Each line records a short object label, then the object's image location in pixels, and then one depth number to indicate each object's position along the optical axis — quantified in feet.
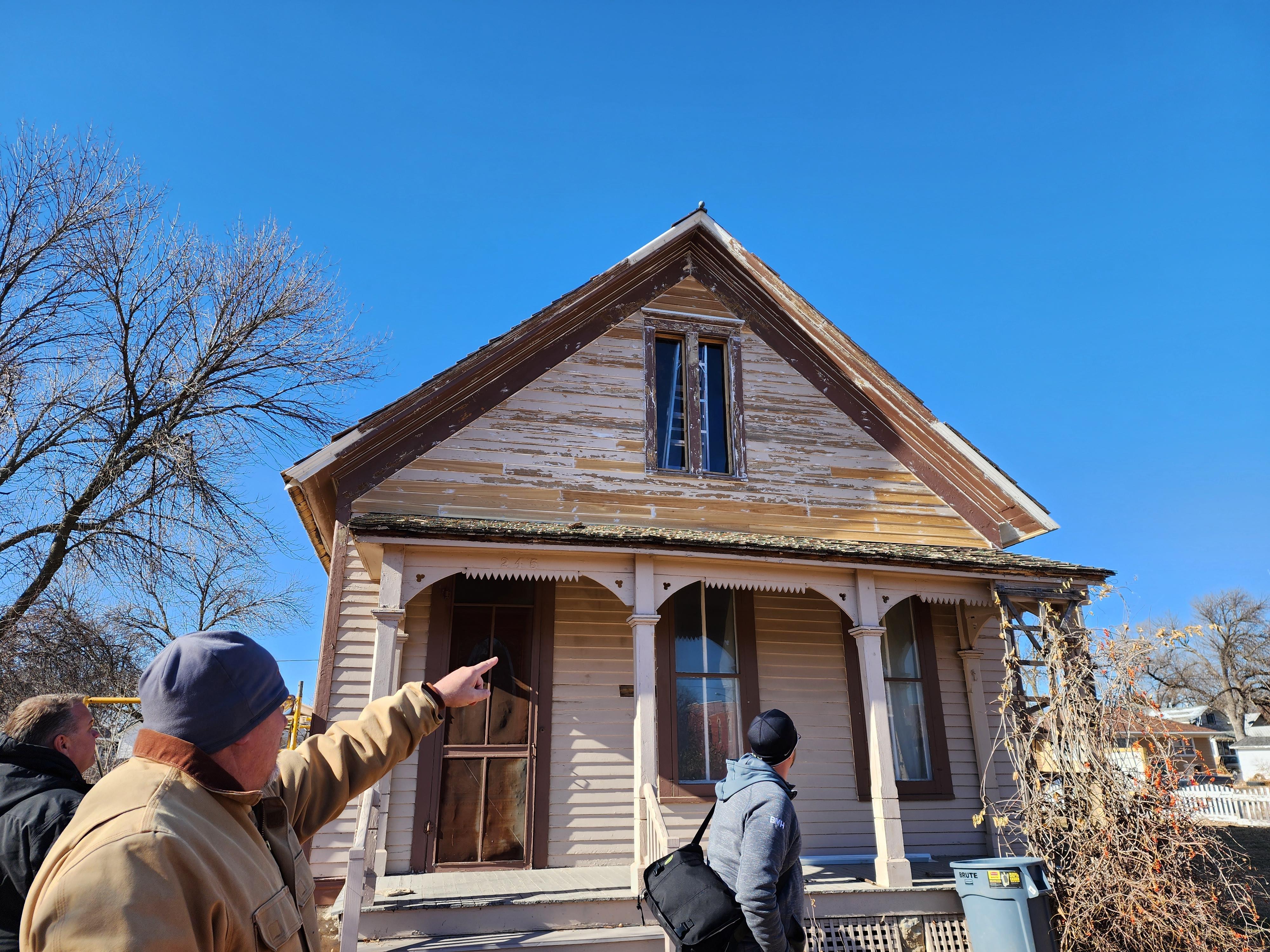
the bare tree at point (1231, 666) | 181.57
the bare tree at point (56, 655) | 40.93
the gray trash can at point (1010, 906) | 21.53
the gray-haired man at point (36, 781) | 9.29
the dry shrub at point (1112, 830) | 20.42
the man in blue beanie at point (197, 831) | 4.02
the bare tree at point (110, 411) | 45.50
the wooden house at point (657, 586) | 25.25
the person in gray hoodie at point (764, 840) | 10.89
